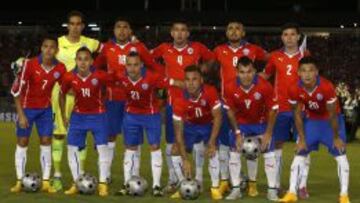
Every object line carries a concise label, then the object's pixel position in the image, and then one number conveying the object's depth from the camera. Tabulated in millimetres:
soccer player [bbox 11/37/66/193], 15286
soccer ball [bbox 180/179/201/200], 14323
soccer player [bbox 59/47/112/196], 15078
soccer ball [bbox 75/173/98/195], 14804
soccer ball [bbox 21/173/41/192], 15013
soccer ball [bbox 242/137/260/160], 14166
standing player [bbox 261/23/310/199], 15325
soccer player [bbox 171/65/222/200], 14544
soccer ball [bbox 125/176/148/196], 14700
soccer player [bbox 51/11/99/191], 16354
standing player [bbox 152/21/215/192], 15859
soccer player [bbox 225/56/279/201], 14414
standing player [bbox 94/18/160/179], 16263
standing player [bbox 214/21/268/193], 15608
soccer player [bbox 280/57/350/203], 13802
